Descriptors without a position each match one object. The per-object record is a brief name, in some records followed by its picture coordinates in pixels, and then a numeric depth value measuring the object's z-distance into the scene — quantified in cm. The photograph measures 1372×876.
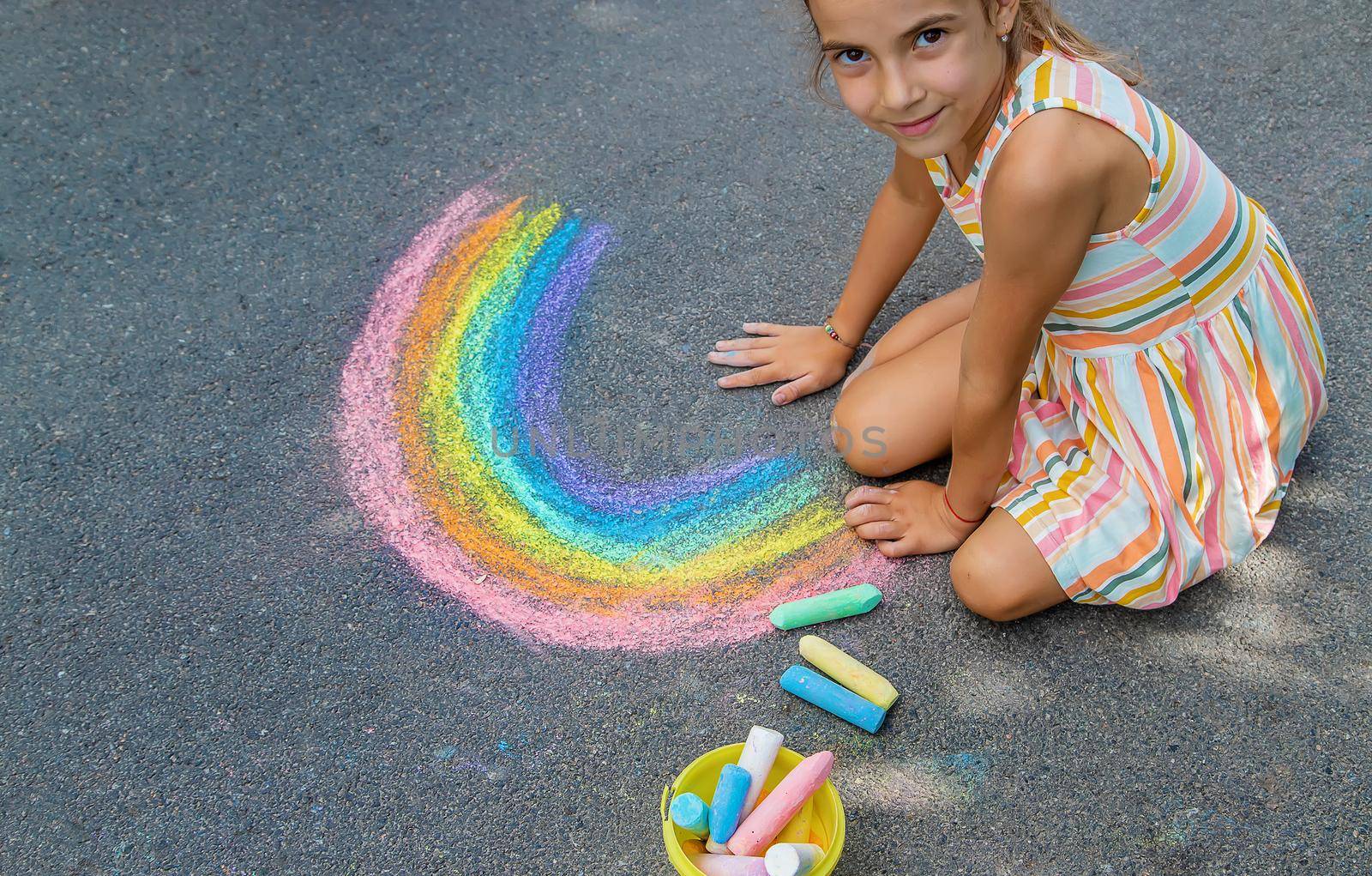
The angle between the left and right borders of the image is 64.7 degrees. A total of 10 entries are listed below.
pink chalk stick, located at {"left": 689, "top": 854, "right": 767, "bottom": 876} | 142
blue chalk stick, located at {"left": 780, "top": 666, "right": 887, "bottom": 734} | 175
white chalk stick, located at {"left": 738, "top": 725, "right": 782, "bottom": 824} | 152
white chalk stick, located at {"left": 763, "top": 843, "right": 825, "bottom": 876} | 137
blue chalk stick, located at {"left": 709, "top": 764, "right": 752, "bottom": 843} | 146
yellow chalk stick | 179
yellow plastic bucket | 144
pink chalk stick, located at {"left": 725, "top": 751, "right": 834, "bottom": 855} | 145
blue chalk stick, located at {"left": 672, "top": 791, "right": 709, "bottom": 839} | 145
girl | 155
